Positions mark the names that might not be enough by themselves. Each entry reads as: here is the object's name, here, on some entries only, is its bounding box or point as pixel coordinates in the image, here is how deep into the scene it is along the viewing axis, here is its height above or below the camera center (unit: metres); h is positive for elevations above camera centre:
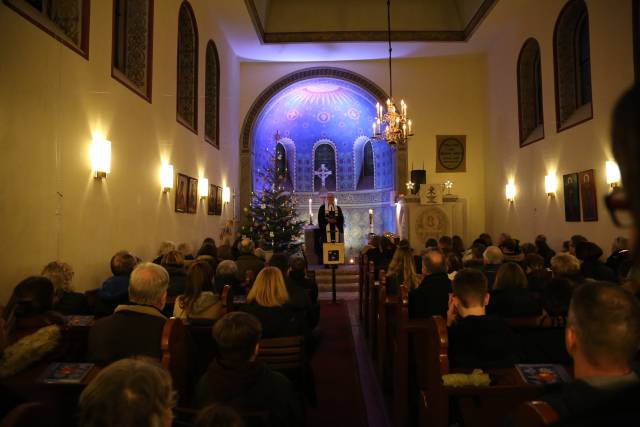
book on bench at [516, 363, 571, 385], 2.27 -0.74
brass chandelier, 10.23 +2.44
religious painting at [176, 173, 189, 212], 9.19 +0.86
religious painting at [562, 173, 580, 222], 9.11 +0.66
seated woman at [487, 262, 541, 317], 4.09 -0.60
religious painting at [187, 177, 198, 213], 9.89 +0.80
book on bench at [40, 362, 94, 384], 2.40 -0.76
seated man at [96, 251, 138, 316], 4.55 -0.60
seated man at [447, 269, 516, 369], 2.87 -0.66
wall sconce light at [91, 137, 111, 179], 5.92 +1.01
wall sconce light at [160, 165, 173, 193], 8.45 +1.03
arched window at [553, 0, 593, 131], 9.79 +3.65
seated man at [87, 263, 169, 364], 2.95 -0.63
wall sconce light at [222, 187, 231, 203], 12.98 +1.11
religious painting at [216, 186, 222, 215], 12.26 +0.88
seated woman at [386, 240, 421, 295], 5.63 -0.51
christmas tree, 13.19 +0.27
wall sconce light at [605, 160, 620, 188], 7.70 +0.93
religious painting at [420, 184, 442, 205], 13.17 +1.06
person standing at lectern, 13.89 +0.30
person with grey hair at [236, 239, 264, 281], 6.79 -0.49
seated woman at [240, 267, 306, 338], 3.96 -0.65
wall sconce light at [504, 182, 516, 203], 12.49 +1.05
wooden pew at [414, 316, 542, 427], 2.27 -0.84
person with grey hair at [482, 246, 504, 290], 5.98 -0.38
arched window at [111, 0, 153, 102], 7.54 +3.21
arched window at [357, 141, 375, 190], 17.78 +2.42
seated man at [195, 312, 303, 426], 2.25 -0.74
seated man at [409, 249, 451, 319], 4.50 -0.64
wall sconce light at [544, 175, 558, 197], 10.11 +1.00
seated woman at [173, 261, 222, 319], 4.16 -0.61
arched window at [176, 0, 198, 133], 10.19 +3.72
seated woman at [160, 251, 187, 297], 5.35 -0.48
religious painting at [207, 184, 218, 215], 11.50 +0.84
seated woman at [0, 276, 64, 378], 2.70 -0.57
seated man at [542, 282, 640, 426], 1.28 -0.38
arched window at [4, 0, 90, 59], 5.29 +2.62
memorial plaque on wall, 14.72 +2.47
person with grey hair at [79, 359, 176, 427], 1.31 -0.48
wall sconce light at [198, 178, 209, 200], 10.80 +1.08
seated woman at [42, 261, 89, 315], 4.23 -0.57
